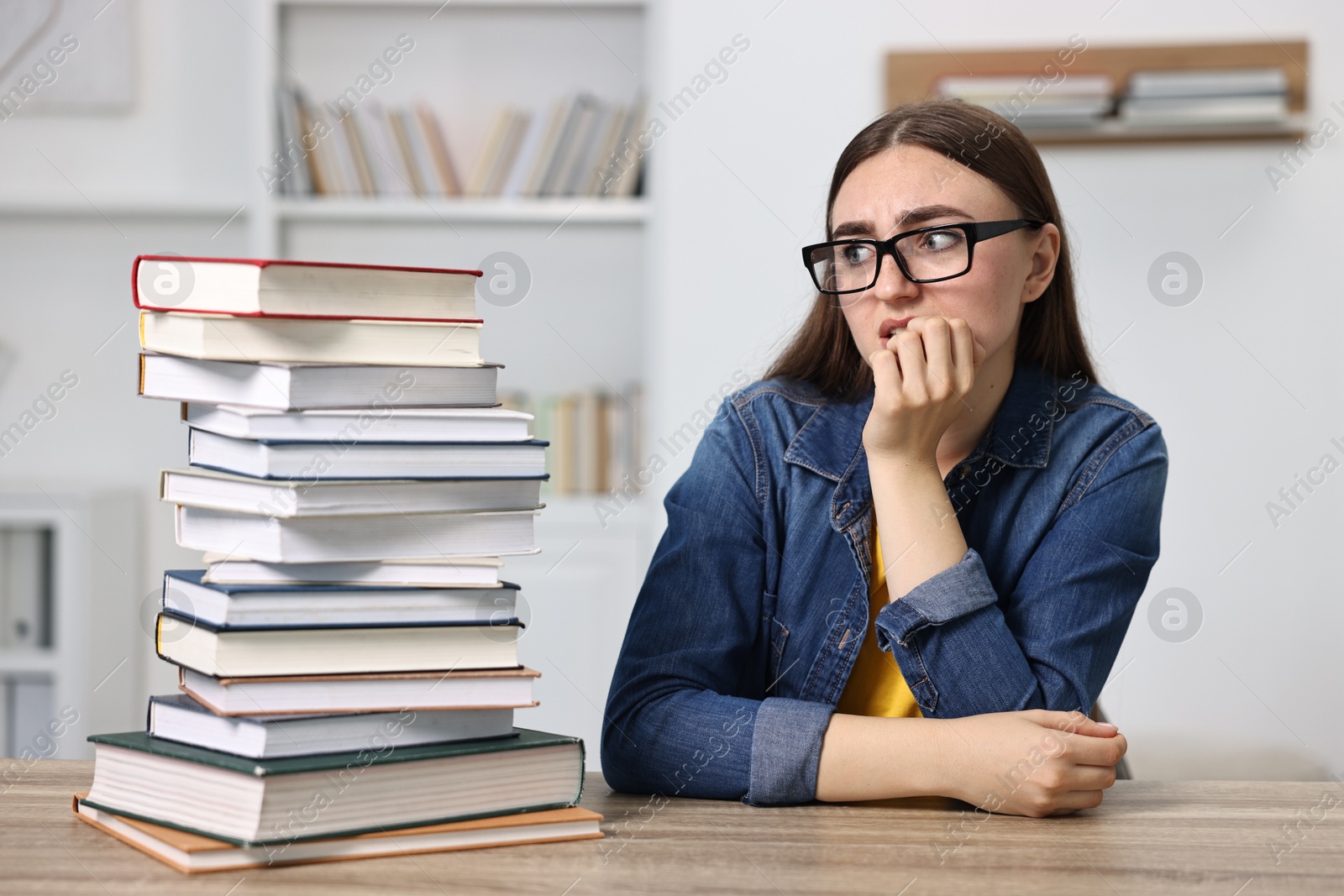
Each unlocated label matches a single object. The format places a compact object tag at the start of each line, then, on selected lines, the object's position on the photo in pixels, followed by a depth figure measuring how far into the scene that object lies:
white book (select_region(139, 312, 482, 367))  0.85
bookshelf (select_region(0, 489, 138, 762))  2.95
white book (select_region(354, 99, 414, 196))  3.15
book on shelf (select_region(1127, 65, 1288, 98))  2.72
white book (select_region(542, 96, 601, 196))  3.12
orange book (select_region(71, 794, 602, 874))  0.79
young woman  1.07
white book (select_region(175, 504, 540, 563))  0.83
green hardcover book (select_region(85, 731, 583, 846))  0.80
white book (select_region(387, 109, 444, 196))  3.16
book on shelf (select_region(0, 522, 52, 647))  3.00
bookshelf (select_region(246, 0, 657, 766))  3.28
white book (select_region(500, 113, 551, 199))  3.15
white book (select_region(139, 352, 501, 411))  0.84
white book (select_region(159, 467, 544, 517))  0.82
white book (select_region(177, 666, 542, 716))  0.82
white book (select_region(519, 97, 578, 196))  3.12
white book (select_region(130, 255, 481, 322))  0.84
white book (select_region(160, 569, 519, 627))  0.83
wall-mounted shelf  2.75
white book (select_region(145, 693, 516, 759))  0.81
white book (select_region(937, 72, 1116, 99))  2.73
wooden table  0.78
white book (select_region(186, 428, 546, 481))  0.83
